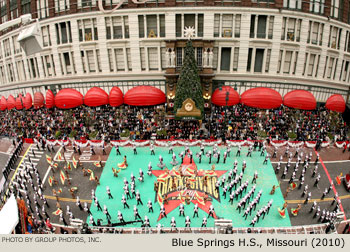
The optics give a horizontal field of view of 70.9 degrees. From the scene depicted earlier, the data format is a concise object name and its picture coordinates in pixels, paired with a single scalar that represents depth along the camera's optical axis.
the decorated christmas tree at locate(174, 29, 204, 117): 30.66
